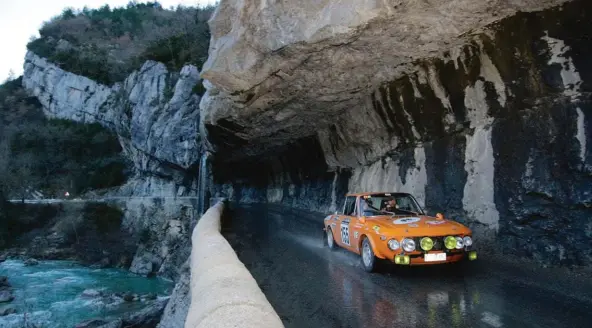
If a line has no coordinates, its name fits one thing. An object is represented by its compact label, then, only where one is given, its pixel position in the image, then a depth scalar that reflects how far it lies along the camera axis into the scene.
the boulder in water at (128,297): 19.23
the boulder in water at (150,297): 19.62
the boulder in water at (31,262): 30.10
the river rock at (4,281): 22.38
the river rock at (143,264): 28.16
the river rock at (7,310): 17.08
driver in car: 8.05
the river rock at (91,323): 13.78
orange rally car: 6.21
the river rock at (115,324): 11.98
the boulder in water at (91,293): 20.15
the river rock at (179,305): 6.95
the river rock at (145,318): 12.14
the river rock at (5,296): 19.41
